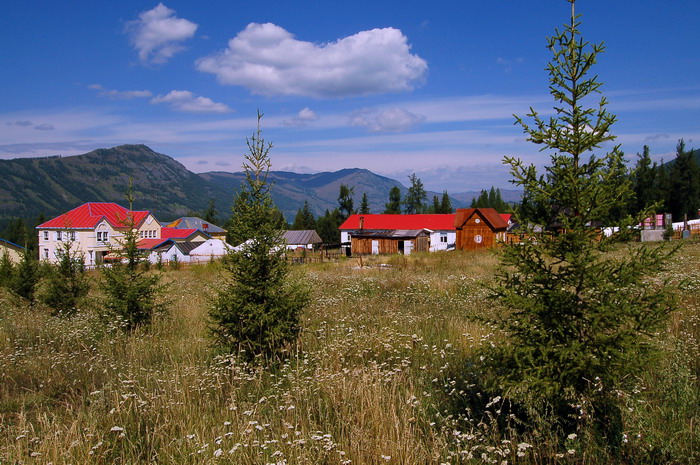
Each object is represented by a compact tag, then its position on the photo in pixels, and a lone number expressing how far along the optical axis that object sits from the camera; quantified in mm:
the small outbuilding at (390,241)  56750
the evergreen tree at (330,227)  98812
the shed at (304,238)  70625
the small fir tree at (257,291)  7613
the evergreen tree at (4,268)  24211
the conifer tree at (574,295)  4262
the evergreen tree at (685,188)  70250
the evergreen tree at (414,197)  118188
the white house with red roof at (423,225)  65125
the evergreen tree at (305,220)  103938
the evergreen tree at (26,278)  17047
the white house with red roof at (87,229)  70062
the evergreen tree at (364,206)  100750
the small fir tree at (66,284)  14266
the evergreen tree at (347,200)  96462
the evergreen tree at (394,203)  105312
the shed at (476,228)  52812
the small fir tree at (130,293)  11281
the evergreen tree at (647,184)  69625
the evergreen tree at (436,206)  108062
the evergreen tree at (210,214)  118000
